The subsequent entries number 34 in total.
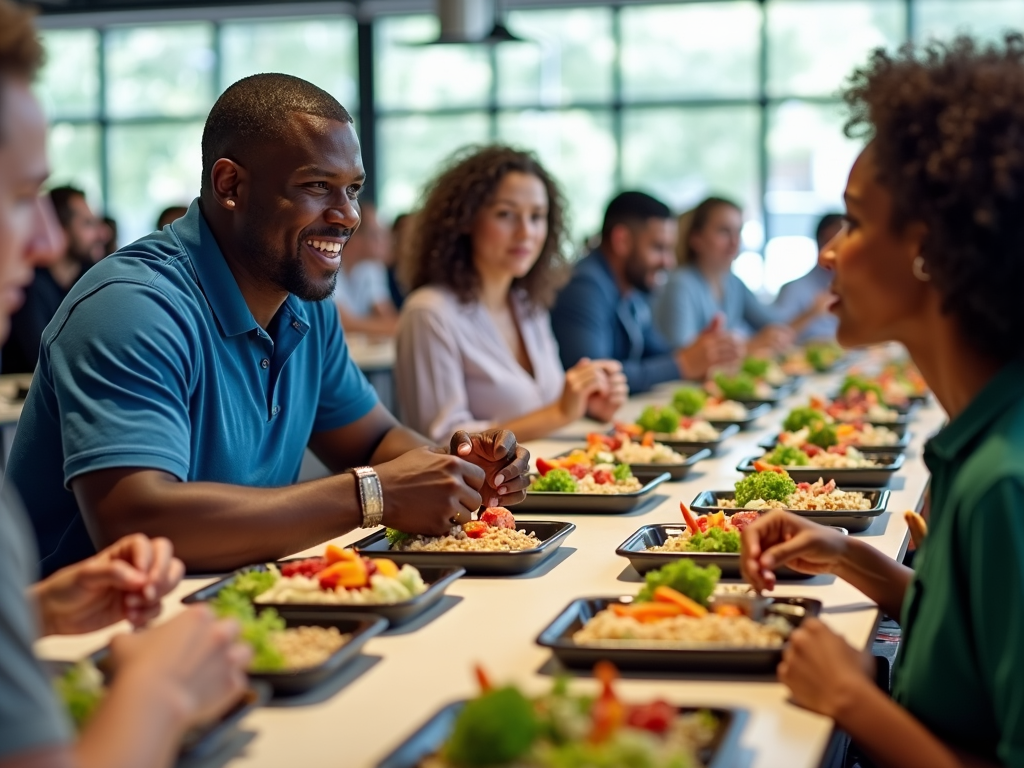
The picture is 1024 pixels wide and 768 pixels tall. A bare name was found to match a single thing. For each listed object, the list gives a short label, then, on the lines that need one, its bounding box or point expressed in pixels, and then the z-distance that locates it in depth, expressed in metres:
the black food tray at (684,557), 1.93
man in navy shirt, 4.98
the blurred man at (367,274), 9.83
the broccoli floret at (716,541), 1.98
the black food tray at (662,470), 2.85
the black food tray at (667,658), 1.47
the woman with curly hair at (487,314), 3.67
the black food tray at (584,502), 2.52
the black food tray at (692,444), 3.29
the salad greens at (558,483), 2.58
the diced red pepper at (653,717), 1.17
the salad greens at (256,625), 1.43
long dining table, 1.29
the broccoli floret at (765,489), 2.40
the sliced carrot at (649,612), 1.59
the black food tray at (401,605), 1.65
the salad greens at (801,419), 3.43
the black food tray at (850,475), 2.78
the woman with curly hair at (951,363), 1.29
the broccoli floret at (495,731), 1.08
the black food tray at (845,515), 2.25
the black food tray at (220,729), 1.23
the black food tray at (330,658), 1.40
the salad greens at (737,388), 4.48
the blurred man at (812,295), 8.02
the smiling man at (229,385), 1.96
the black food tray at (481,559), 1.97
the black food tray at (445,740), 1.15
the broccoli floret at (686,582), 1.66
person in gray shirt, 1.02
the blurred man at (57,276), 5.68
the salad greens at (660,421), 3.45
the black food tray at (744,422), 3.79
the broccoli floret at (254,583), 1.73
